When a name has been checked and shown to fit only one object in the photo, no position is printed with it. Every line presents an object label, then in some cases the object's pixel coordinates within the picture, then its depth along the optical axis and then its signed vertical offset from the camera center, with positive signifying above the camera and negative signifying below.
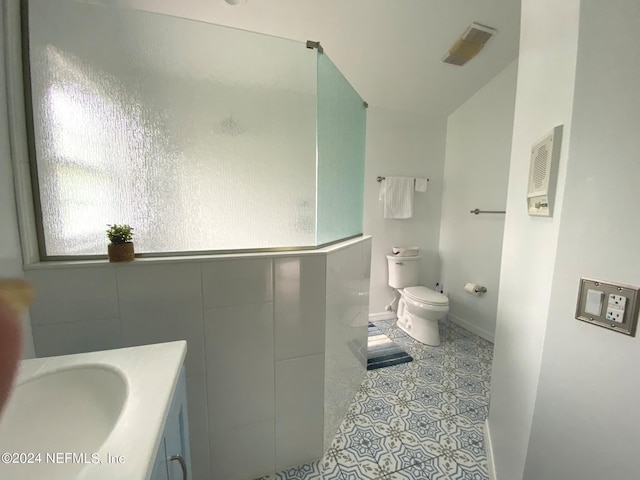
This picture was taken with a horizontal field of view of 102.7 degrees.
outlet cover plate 0.60 -0.21
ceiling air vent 1.69 +1.21
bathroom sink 0.45 -0.41
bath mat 2.03 -1.16
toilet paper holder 2.34 -0.66
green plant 0.90 -0.09
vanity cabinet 0.53 -0.55
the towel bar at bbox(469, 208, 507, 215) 2.22 +0.05
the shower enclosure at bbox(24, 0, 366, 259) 0.89 +0.30
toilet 2.20 -0.76
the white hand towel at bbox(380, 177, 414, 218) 2.54 +0.19
